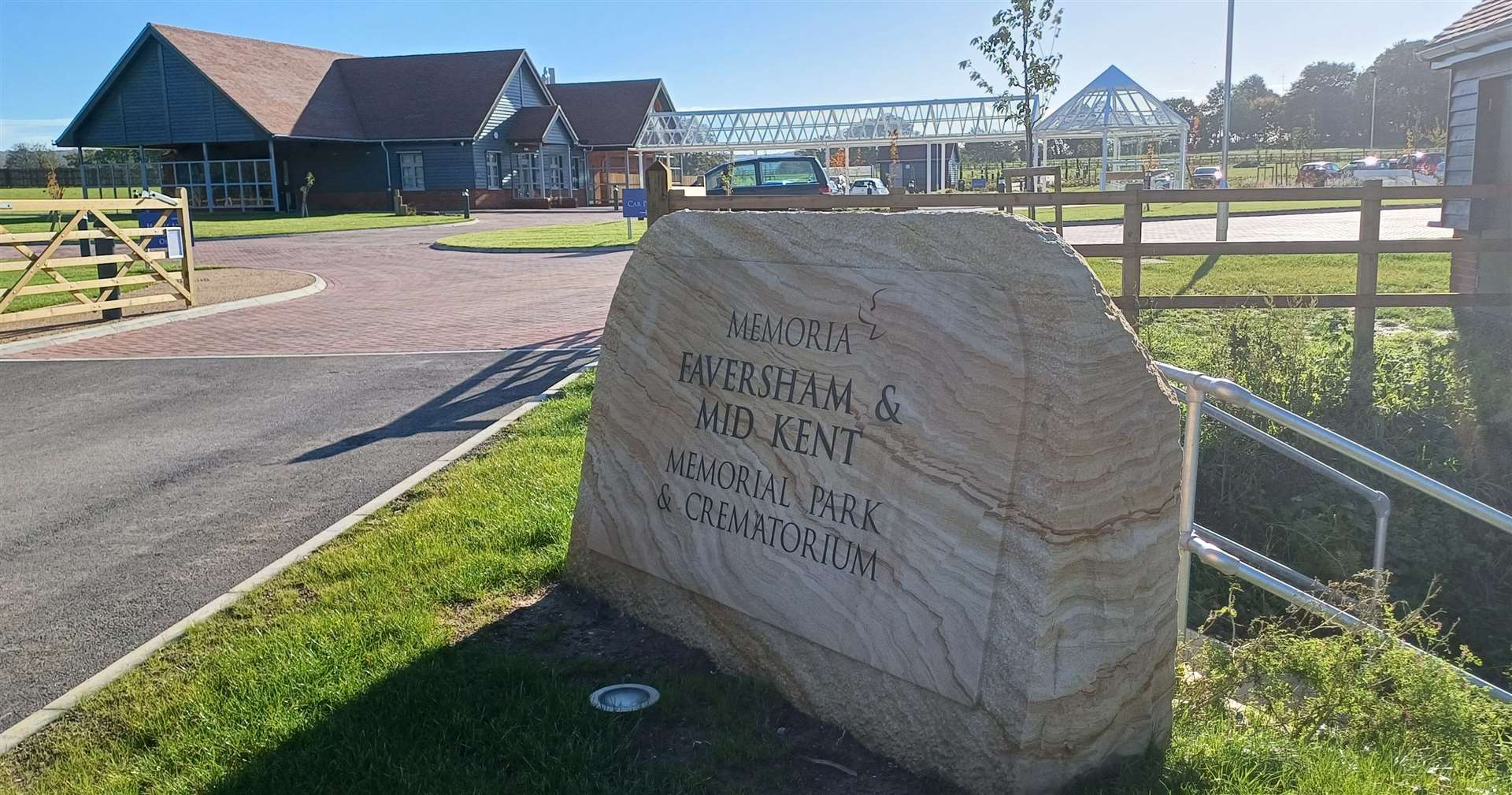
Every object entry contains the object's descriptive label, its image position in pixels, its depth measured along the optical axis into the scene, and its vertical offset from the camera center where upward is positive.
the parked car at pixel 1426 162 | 47.30 +0.84
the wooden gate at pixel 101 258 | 13.22 -0.54
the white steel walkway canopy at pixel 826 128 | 48.56 +2.85
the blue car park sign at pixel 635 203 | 23.20 -0.07
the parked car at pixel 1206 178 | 38.62 +0.30
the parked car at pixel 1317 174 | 47.22 +0.41
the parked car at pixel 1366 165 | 51.67 +0.84
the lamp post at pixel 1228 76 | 24.66 +2.30
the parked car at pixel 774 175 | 24.59 +0.45
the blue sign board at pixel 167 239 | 15.41 -0.37
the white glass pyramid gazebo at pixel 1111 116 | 40.16 +2.50
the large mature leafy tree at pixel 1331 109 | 105.06 +6.62
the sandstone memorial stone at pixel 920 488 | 3.10 -0.86
